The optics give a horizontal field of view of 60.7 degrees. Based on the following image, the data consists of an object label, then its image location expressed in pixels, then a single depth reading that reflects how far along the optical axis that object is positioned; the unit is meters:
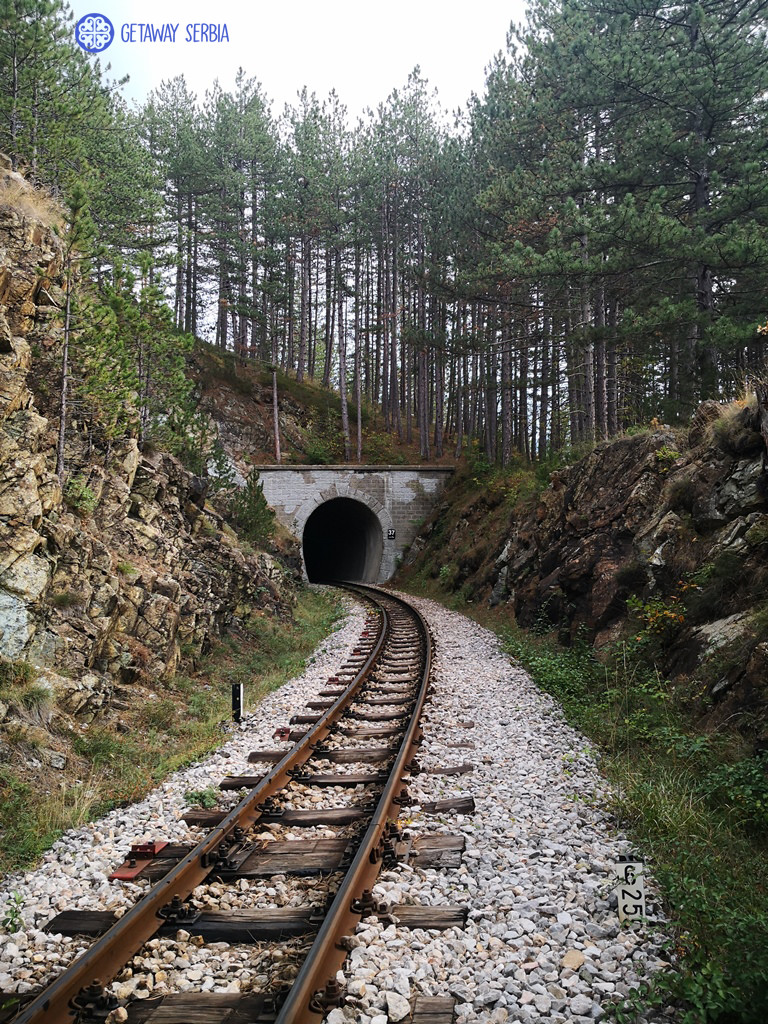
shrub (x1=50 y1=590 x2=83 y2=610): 7.70
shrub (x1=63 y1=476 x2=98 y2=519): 9.04
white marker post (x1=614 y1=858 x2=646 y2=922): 3.49
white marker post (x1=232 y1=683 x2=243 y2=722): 8.09
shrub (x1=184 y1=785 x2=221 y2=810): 5.43
